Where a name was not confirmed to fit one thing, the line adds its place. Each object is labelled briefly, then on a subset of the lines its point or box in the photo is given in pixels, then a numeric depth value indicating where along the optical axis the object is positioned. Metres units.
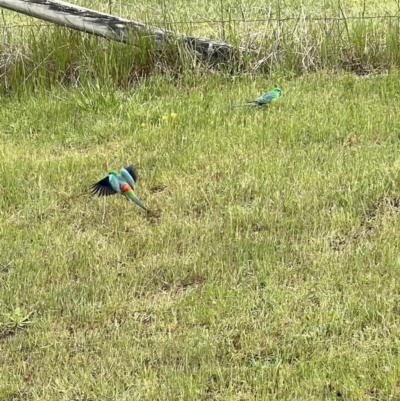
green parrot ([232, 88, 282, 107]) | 10.60
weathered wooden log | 12.13
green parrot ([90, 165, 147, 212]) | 7.78
